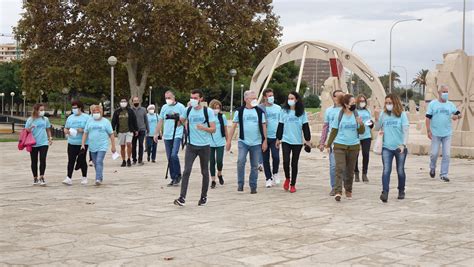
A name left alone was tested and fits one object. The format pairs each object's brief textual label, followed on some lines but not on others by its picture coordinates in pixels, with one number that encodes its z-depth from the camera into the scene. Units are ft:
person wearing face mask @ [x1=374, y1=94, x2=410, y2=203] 30.99
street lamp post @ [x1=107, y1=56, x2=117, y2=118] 79.87
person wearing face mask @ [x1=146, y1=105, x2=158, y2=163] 54.39
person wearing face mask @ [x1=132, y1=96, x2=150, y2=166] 51.80
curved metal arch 75.84
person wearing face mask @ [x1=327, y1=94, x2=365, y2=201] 31.22
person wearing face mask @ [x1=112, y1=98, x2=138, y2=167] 50.96
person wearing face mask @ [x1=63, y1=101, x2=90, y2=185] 38.52
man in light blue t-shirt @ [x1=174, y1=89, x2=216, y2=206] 29.55
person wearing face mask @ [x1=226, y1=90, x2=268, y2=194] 34.30
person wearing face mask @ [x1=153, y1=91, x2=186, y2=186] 37.68
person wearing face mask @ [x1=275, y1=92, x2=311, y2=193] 34.32
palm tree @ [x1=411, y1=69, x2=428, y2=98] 391.94
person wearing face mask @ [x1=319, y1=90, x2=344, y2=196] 33.38
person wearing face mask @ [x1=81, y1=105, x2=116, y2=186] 38.06
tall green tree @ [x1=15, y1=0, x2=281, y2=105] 101.30
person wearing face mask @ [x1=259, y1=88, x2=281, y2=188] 36.45
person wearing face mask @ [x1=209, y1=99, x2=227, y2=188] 37.17
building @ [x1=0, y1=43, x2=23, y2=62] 640.17
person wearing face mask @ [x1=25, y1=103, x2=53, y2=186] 37.40
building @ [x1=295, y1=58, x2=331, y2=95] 626.60
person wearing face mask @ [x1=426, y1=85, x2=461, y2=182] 39.58
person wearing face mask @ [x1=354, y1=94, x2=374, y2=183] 37.35
